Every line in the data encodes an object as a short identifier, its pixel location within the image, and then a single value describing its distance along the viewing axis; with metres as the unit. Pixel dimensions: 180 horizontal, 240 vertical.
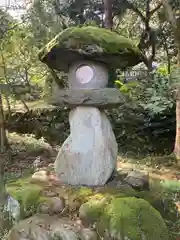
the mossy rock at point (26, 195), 2.70
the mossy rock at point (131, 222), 2.36
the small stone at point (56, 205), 2.69
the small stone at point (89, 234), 2.41
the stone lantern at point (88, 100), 2.98
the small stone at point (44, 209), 2.66
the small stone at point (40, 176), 3.23
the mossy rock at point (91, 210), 2.53
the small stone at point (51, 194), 2.83
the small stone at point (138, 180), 3.17
